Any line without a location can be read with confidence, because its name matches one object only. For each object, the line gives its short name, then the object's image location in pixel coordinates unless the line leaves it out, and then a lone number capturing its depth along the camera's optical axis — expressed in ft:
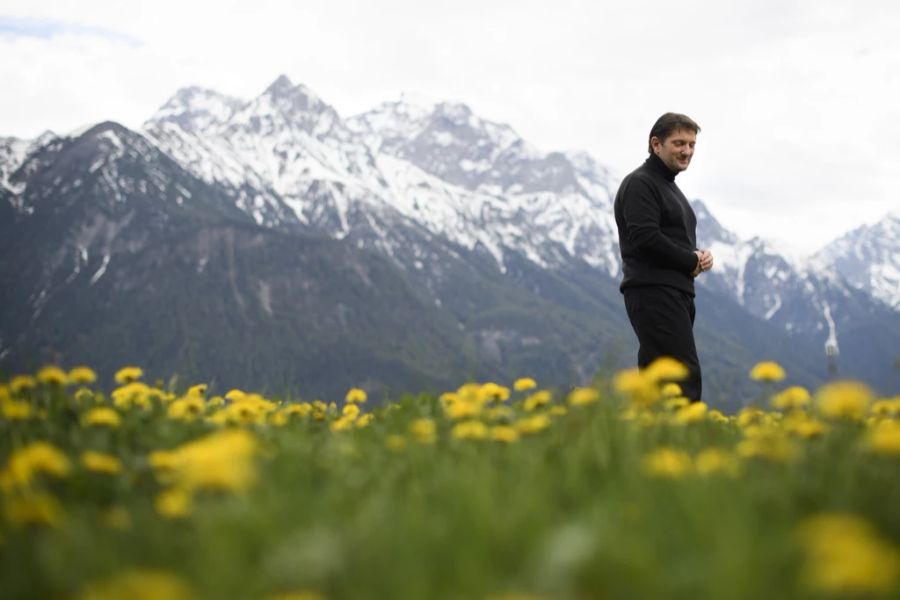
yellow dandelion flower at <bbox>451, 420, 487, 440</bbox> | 13.73
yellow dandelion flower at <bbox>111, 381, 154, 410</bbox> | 18.16
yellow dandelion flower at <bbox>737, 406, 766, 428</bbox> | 18.22
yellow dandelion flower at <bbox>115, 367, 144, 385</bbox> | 18.84
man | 29.48
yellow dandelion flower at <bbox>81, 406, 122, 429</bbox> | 14.05
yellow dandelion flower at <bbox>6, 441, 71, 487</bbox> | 9.78
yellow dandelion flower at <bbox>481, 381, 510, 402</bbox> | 17.37
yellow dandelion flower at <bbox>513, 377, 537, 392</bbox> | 17.76
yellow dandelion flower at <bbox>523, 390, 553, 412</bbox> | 17.08
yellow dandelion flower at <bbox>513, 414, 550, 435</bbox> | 13.52
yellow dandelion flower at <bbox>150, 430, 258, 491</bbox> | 7.41
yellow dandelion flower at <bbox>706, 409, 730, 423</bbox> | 19.95
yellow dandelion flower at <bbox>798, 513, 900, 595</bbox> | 5.29
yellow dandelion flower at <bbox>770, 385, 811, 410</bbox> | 16.22
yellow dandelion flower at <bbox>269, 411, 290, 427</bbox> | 16.73
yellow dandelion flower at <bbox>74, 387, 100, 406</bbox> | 19.70
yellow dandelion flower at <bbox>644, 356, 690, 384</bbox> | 13.35
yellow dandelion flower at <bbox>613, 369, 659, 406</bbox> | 12.59
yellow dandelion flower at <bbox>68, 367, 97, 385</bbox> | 17.70
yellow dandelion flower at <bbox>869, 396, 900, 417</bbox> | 16.07
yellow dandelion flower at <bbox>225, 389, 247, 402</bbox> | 18.48
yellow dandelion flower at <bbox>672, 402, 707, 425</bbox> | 15.60
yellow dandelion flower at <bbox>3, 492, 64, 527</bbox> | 8.93
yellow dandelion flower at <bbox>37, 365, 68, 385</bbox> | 17.17
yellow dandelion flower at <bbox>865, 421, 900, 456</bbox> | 9.55
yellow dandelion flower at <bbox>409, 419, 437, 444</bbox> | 13.86
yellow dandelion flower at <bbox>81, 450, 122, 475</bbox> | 11.21
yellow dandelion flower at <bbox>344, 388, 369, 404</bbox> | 20.30
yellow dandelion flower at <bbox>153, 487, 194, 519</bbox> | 9.06
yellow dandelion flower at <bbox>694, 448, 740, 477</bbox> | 10.69
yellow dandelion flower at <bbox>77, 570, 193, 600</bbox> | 5.85
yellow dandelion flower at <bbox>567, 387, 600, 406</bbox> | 14.56
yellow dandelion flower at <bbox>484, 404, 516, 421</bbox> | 16.18
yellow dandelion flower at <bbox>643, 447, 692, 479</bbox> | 10.38
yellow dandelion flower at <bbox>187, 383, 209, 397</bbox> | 20.62
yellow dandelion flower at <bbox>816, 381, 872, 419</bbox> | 10.50
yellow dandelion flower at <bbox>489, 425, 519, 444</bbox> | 13.15
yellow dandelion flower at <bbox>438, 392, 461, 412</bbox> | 18.31
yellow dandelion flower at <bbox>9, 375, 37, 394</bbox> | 17.26
